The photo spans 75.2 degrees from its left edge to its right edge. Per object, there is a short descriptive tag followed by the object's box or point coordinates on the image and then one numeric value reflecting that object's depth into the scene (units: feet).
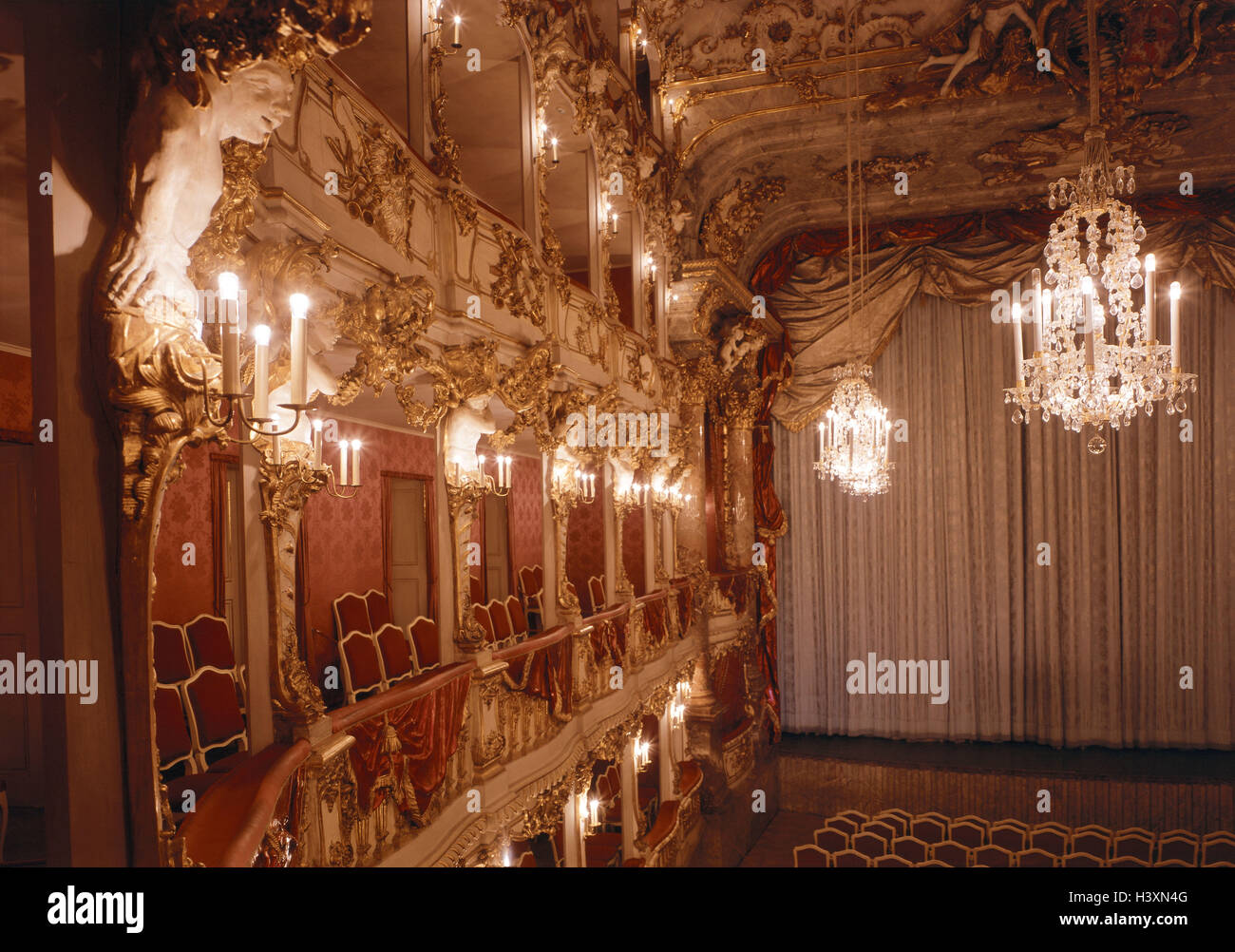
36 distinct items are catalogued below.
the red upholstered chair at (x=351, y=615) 26.53
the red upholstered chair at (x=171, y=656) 18.06
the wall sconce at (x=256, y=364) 6.64
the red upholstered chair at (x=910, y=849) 29.20
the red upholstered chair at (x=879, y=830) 34.80
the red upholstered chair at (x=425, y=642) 26.07
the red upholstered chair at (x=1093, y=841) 27.83
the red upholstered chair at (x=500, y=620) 30.96
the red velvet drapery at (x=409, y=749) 12.23
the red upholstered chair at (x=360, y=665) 21.39
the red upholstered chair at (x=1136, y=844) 26.99
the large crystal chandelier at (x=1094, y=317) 17.01
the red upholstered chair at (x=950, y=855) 30.25
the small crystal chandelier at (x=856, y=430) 28.84
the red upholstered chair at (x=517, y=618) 33.40
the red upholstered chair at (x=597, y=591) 40.27
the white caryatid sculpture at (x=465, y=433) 17.43
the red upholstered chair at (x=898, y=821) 32.27
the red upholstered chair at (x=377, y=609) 29.63
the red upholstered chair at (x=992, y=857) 30.04
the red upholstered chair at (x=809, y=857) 25.14
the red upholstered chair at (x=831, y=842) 31.96
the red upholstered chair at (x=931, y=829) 32.95
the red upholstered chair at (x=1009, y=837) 31.83
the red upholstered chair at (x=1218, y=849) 25.89
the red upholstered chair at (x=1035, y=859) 25.75
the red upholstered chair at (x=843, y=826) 37.56
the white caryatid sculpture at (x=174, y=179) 6.77
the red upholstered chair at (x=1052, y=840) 30.73
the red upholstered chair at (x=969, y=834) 31.79
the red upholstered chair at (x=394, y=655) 23.90
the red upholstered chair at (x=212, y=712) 15.51
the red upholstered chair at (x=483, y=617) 26.99
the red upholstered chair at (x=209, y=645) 20.77
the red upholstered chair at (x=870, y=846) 28.02
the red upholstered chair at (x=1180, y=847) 26.00
